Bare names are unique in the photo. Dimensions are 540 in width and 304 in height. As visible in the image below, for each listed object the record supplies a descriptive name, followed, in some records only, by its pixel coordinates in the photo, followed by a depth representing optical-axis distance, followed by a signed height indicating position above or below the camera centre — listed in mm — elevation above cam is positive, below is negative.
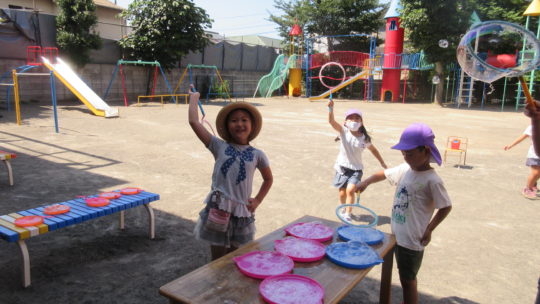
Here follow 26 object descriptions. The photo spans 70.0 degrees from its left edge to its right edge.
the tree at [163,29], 18719 +3027
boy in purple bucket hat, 2613 -739
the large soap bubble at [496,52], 2334 +295
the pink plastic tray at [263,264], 2008 -923
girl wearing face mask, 4608 -679
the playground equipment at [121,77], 17578 +610
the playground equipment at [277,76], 27219 +1222
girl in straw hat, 2750 -622
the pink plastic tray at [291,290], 1777 -938
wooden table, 1801 -948
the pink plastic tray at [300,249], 2221 -926
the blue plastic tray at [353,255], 2164 -930
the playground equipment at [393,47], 23484 +2963
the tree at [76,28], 16234 +2574
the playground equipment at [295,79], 27609 +1029
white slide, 13249 -91
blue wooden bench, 3074 -1144
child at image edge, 5941 -1171
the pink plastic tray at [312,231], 2541 -929
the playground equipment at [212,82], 21859 +561
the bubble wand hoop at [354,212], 4953 -1577
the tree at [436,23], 19547 +3750
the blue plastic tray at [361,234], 2509 -925
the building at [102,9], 22750 +5030
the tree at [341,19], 28891 +5715
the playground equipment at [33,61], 10398 +1010
